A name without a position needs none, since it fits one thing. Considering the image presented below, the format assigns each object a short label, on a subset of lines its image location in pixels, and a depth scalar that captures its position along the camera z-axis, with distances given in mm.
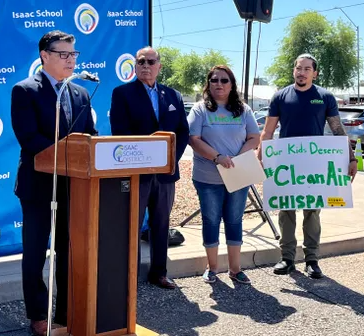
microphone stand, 3633
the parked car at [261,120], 24334
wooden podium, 3824
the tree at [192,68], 83438
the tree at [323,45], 57250
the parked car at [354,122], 18484
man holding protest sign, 6086
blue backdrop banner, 5801
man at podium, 4117
